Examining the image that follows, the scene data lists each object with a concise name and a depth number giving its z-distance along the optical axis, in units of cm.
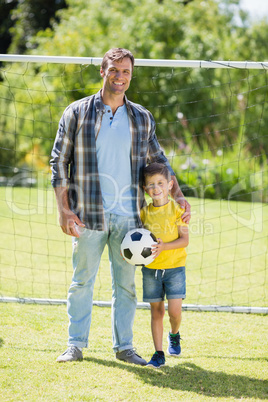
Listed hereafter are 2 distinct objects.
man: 632
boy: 667
